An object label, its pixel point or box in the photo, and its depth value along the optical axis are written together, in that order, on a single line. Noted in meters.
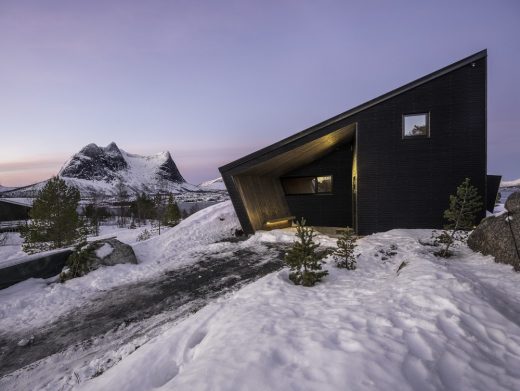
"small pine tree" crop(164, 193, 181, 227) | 25.05
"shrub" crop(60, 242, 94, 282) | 7.67
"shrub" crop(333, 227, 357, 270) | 7.01
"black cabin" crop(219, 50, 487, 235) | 10.66
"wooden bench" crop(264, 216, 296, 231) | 13.55
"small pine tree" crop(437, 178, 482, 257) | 7.30
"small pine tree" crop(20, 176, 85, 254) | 16.45
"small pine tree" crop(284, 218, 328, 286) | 5.95
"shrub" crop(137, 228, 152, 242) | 18.73
